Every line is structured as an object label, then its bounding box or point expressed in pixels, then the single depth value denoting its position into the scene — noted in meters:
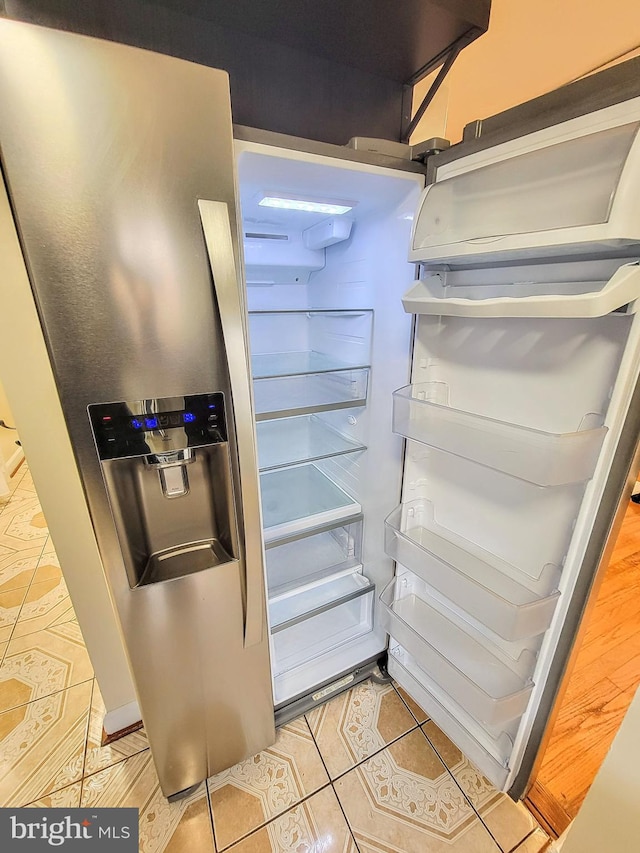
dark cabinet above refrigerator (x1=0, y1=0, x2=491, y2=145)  0.76
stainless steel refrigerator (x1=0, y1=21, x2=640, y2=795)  0.58
